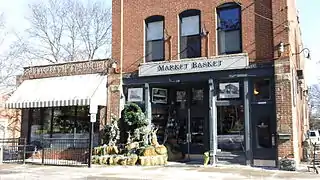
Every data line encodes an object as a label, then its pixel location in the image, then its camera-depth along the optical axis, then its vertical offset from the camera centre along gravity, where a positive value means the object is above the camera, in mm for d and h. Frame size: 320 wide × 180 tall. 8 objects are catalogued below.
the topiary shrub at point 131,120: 12582 -315
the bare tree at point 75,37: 28713 +8289
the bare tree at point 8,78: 23447 +3043
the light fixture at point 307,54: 12016 +2638
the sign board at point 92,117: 11692 -173
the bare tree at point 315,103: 39575 +1460
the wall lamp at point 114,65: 13451 +2379
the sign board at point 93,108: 11787 +234
